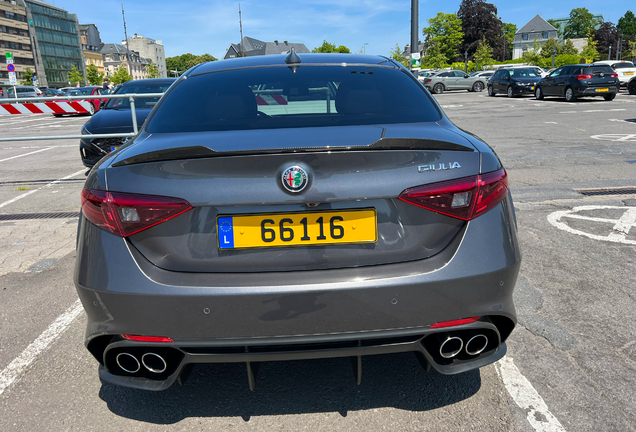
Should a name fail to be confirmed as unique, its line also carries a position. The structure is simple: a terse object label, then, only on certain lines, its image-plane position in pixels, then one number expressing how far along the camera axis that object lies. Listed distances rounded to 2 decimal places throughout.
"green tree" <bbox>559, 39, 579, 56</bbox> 90.69
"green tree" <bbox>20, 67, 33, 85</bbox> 91.19
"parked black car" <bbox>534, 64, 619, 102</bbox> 22.70
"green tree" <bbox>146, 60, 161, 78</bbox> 132.82
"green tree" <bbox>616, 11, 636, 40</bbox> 136.50
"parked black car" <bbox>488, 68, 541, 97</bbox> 27.97
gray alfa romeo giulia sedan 1.93
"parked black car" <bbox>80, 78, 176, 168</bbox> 8.57
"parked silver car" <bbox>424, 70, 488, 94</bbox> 39.06
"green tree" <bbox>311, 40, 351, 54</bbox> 132.38
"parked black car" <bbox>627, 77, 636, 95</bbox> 27.12
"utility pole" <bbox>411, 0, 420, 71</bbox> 19.86
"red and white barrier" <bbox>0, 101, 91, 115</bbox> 8.27
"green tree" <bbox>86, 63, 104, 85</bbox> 108.69
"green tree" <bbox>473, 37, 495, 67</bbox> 89.19
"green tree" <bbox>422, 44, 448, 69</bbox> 83.19
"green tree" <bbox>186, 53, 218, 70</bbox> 178.02
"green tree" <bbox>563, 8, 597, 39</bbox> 133.88
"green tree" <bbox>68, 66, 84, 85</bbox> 104.69
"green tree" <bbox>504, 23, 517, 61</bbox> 139.38
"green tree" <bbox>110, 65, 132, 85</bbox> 101.53
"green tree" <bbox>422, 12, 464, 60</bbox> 90.25
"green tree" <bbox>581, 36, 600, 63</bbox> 78.54
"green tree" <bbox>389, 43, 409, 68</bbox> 91.71
